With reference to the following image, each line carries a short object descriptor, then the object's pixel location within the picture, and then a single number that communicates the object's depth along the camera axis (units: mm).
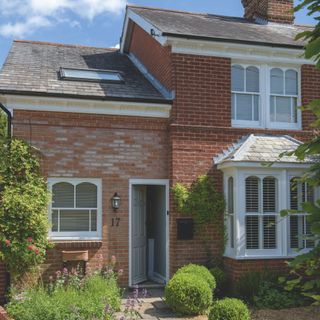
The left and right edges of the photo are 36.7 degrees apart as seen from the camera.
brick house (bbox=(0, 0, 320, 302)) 10258
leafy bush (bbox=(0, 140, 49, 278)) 9391
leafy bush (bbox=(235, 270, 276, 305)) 9625
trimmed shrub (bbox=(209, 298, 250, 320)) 7680
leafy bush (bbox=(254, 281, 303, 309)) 9211
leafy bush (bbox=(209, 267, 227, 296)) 10000
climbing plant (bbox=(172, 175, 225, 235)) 10539
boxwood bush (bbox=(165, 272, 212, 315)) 8594
